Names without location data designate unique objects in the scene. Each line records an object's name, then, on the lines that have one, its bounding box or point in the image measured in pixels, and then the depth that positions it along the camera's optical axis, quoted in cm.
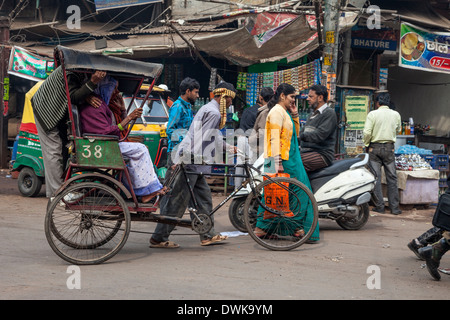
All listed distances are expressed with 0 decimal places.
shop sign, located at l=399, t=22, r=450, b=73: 1234
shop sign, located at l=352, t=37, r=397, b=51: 1366
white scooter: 765
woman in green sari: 668
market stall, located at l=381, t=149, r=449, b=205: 1013
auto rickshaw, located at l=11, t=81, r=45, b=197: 1034
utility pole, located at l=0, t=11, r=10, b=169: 1451
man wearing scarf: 648
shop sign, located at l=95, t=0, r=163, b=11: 1611
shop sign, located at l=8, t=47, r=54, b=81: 1420
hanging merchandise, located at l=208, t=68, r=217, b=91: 1213
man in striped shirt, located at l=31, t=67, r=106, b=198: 577
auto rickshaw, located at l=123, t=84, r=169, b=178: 1045
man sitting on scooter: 761
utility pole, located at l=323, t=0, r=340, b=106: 1003
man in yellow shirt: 982
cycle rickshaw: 563
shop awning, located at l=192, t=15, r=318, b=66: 1124
